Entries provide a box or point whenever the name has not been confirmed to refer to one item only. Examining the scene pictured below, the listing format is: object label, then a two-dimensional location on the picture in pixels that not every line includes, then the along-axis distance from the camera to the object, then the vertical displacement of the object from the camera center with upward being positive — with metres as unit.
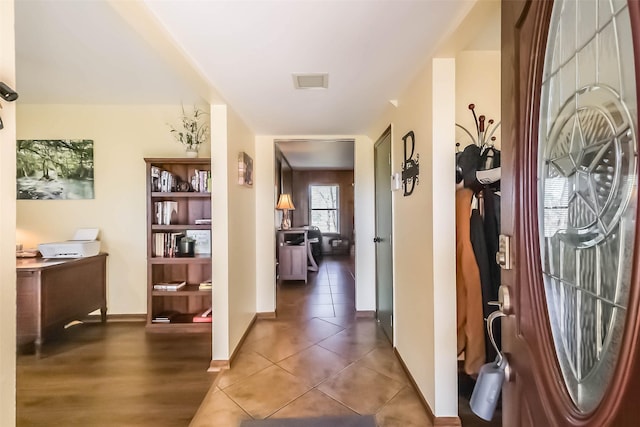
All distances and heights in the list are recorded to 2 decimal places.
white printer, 3.12 -0.32
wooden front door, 0.57 +0.01
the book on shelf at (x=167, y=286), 3.31 -0.72
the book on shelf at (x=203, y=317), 3.30 -1.05
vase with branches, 3.45 +0.94
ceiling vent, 2.06 +0.89
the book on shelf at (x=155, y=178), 3.24 +0.39
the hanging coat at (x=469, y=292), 1.86 -0.46
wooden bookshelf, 3.27 -0.22
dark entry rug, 1.86 -1.21
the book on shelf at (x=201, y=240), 3.46 -0.26
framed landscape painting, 3.43 +0.51
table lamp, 5.86 +0.15
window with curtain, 9.14 +0.20
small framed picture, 2.92 +0.44
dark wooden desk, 2.74 -0.70
